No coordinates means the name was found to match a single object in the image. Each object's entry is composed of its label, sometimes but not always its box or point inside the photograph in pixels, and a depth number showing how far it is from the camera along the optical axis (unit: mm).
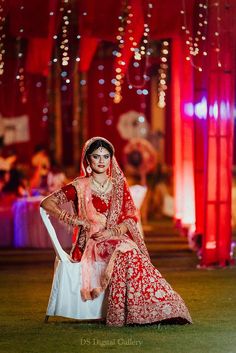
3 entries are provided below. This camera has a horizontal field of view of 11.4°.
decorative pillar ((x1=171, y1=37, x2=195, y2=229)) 15652
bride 8197
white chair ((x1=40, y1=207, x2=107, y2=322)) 8499
